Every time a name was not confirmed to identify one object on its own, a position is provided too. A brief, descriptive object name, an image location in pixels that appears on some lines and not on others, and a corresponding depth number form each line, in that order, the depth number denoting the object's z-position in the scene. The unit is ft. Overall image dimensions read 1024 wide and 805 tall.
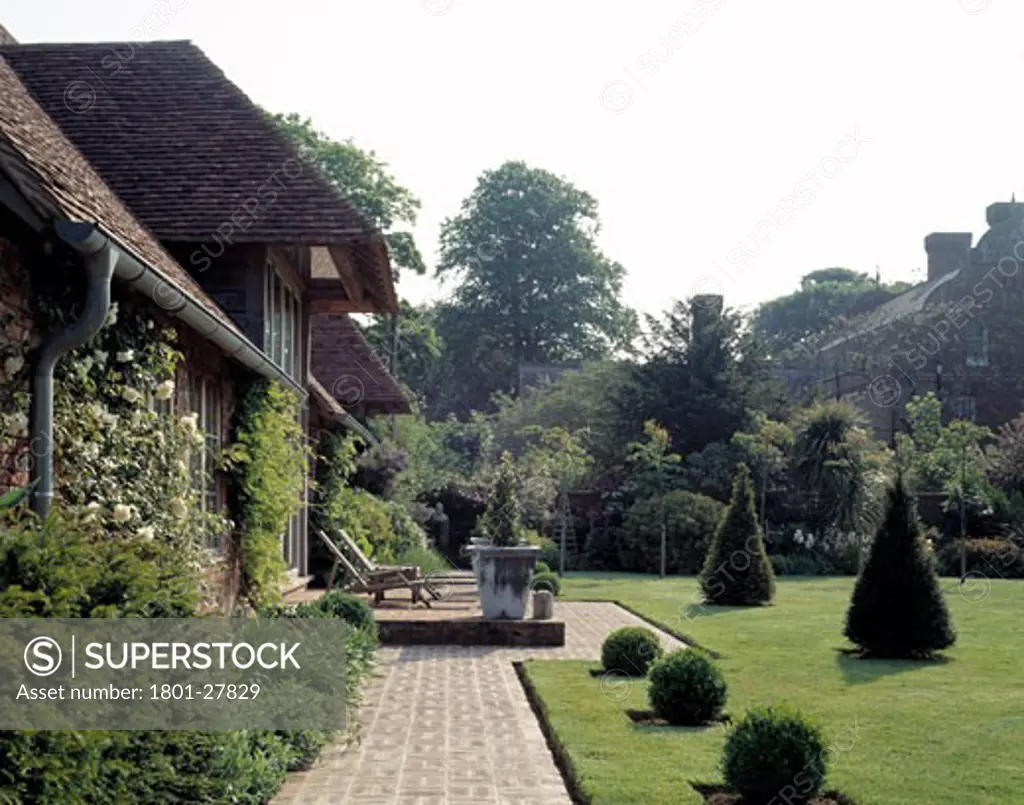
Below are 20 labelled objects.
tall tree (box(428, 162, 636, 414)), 190.39
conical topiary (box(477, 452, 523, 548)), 50.70
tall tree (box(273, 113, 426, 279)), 106.11
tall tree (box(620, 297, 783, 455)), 118.32
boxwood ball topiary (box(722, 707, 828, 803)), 22.41
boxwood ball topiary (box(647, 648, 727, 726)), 30.60
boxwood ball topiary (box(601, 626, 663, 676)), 38.86
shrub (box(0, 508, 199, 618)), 14.34
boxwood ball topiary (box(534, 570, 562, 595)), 68.39
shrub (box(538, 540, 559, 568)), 98.53
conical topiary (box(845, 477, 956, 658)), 44.96
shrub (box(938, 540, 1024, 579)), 90.38
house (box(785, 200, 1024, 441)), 146.20
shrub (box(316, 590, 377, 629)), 38.27
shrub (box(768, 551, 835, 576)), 99.04
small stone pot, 51.26
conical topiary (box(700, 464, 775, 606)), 66.80
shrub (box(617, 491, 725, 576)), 98.68
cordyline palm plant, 100.78
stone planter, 49.85
